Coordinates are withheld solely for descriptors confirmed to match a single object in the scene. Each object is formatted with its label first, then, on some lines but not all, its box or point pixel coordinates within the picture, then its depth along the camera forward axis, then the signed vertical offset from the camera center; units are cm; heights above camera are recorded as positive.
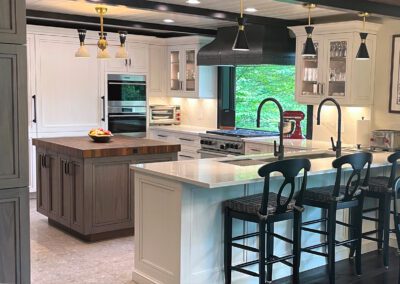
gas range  655 -60
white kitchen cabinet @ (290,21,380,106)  568 +36
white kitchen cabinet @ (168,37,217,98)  773 +33
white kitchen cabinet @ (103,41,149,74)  761 +51
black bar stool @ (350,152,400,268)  438 -88
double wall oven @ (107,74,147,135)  766 -13
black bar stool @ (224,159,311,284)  349 -82
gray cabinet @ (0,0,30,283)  251 -26
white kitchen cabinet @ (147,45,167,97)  814 +39
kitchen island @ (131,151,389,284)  362 -91
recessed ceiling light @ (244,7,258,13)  568 +98
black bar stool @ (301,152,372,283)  397 -82
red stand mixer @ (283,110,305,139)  647 -28
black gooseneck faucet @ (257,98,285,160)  413 -31
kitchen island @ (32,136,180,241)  504 -89
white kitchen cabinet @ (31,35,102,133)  707 +10
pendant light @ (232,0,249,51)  412 +45
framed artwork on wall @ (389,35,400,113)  560 +21
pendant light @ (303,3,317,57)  462 +47
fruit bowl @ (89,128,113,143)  552 -45
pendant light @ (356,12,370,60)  489 +43
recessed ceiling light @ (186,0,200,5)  520 +96
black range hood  628 +60
